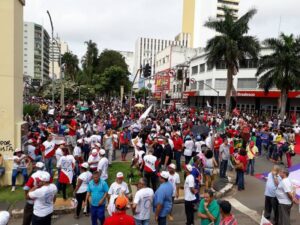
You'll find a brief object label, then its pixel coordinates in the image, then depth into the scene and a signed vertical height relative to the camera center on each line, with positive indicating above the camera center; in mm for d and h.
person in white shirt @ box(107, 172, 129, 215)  4592 -1850
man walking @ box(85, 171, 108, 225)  4686 -2047
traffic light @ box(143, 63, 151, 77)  17446 +2385
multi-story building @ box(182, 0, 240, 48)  59528 +24227
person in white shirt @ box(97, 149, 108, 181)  6273 -1906
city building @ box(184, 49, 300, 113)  30941 +1851
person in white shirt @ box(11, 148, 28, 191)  7030 -2167
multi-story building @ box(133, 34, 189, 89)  91108 +22386
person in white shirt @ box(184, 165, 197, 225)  5129 -2149
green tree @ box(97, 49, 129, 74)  45918 +8270
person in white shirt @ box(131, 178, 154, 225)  4245 -1970
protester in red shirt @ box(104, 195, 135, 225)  3196 -1702
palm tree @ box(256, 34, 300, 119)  23318 +4409
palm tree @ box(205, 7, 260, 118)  24226 +6574
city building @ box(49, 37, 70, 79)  113033 +27932
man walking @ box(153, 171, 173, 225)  4468 -2006
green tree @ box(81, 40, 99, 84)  51048 +10140
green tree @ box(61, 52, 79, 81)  55842 +8905
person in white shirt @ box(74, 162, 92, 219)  5349 -2038
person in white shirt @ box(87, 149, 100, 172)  6646 -1817
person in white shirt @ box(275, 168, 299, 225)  5032 -2135
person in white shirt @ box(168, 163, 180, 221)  5286 -1824
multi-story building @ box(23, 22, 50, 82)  87647 +19075
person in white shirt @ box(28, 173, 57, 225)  4223 -1968
